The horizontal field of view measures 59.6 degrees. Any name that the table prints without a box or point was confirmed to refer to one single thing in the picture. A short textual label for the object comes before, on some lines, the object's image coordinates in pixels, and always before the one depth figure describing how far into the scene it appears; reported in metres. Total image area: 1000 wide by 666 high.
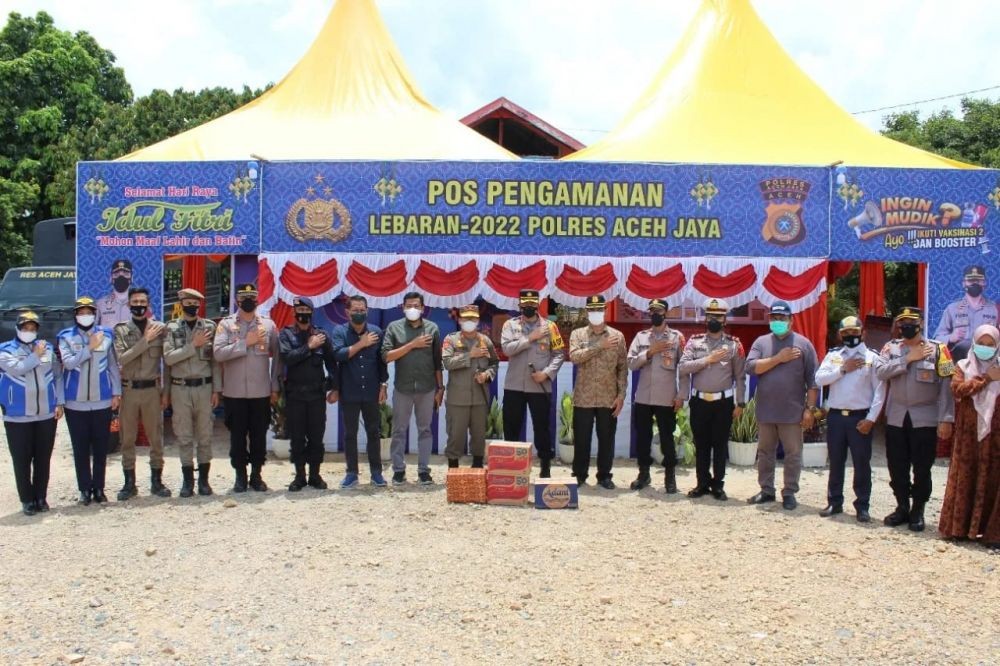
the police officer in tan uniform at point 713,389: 6.64
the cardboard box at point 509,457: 6.38
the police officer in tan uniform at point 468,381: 7.04
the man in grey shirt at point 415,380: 6.99
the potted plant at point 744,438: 8.34
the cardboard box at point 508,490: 6.39
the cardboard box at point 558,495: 6.26
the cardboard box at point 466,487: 6.36
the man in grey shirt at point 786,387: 6.45
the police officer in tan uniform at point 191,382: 6.55
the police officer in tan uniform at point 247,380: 6.66
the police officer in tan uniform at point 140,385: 6.54
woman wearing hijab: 5.39
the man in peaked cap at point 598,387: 6.96
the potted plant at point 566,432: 8.24
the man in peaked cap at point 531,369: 7.04
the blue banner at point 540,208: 9.10
